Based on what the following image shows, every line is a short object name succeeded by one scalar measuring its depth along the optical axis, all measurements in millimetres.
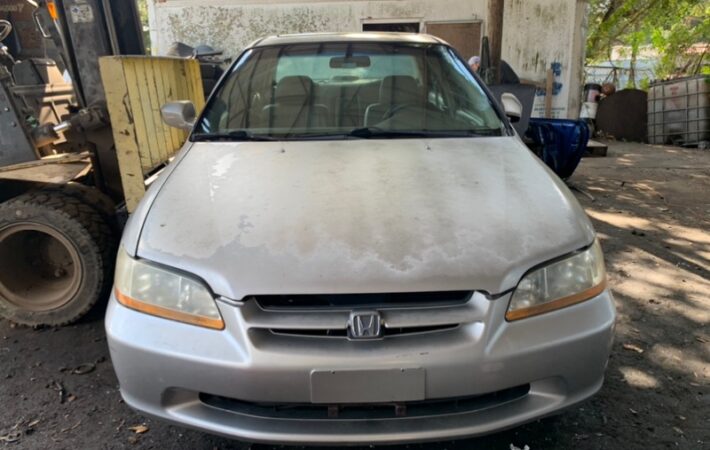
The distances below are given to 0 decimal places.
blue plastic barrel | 6020
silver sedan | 1640
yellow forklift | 3123
